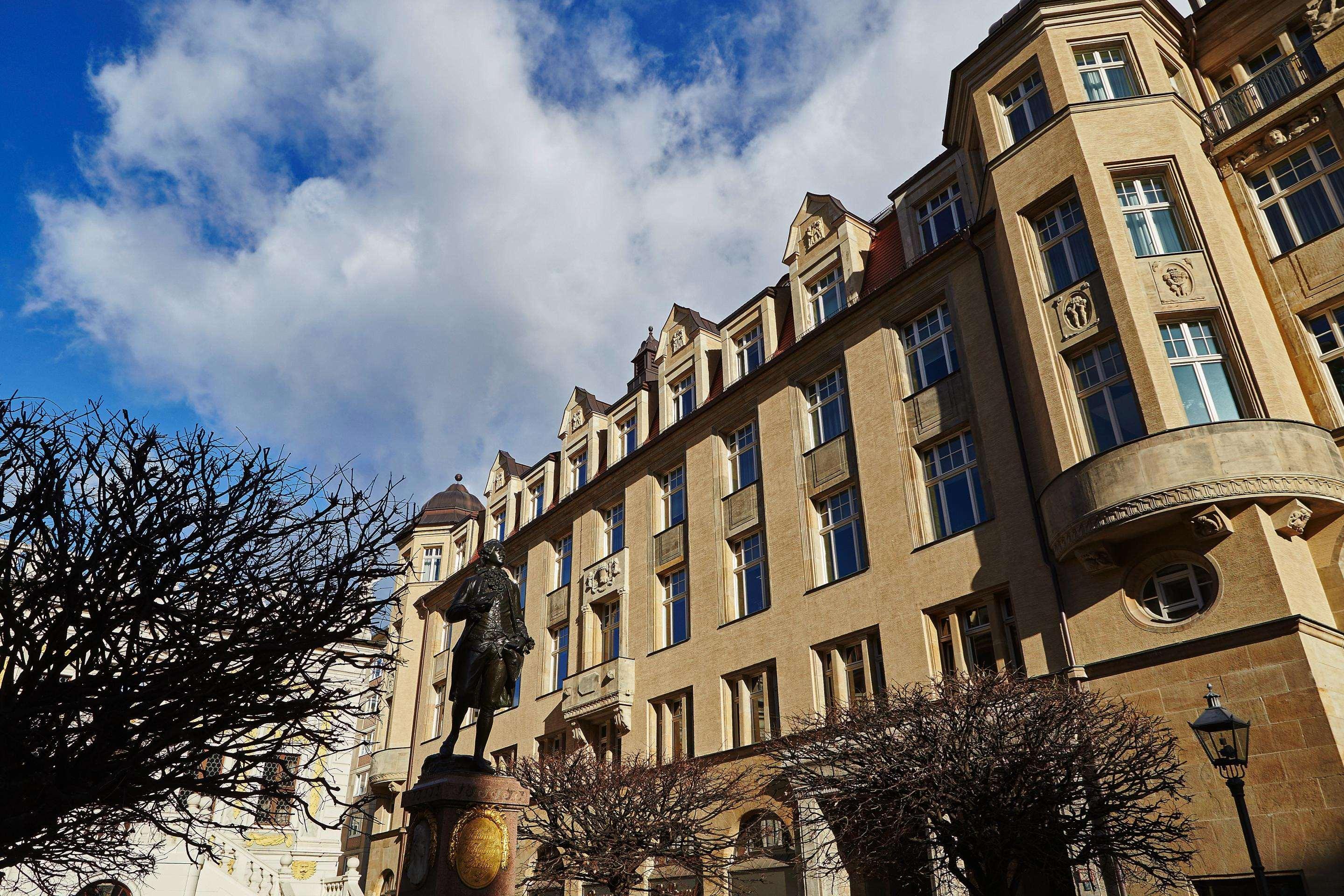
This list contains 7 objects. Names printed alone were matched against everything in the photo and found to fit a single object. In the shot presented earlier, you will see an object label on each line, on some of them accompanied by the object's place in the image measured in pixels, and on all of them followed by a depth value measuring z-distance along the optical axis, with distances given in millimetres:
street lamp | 11039
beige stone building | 15555
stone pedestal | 10266
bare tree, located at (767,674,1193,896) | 12914
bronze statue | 11711
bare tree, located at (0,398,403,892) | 10492
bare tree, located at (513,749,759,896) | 20234
